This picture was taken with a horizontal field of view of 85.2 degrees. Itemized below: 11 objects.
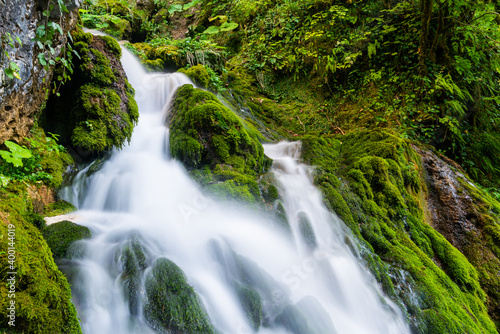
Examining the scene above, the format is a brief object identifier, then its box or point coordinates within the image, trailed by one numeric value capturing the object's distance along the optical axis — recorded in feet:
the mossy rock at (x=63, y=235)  8.02
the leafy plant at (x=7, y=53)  7.96
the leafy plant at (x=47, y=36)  9.32
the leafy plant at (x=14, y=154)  8.35
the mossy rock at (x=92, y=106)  13.10
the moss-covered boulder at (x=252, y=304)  8.53
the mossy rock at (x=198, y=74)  23.76
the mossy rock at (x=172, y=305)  7.25
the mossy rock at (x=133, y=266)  7.54
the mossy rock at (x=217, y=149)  13.23
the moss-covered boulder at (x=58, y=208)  9.72
